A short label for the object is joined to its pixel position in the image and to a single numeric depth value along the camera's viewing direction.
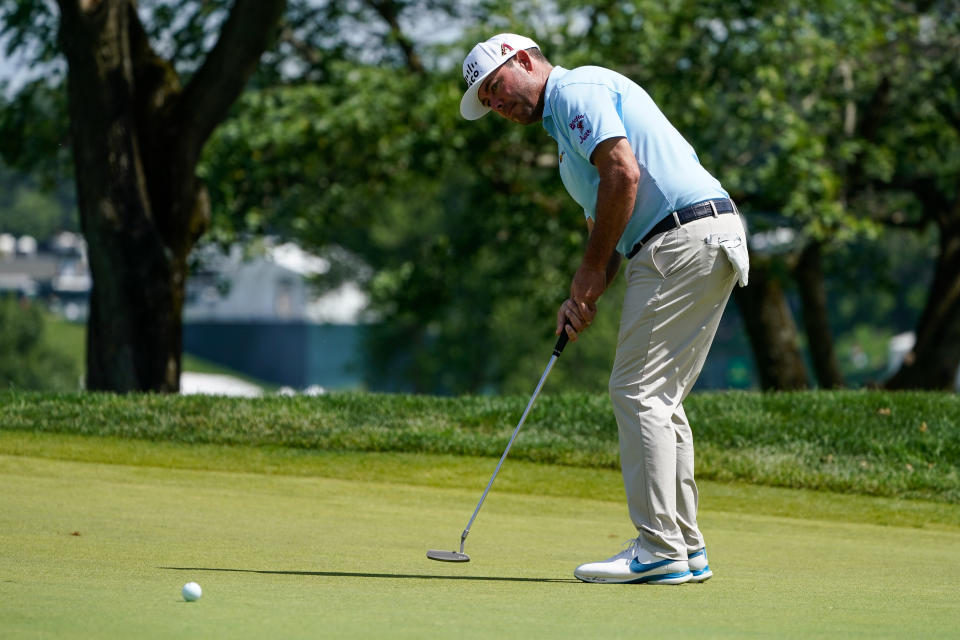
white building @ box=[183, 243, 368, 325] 166.62
